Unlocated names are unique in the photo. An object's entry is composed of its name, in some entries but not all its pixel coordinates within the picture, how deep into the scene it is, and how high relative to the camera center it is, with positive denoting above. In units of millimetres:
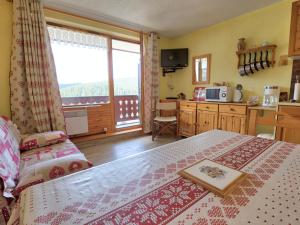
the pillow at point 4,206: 1135 -791
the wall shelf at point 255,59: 2710 +542
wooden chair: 3729 -620
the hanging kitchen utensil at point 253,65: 2848 +432
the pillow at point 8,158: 1156 -547
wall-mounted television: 3979 +812
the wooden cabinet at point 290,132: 2115 -541
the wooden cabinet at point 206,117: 3155 -513
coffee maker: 2564 -75
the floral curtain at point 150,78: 3875 +319
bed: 576 -432
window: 3014 +534
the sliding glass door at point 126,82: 3809 +242
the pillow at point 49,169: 1299 -676
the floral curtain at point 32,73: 2402 +297
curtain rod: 2759 +1354
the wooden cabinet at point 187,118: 3532 -594
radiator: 3115 -559
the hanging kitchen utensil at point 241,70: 3002 +371
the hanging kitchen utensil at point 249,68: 2912 +391
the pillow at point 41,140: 2051 -607
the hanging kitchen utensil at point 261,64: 2754 +432
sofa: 1199 -667
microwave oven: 3070 -61
